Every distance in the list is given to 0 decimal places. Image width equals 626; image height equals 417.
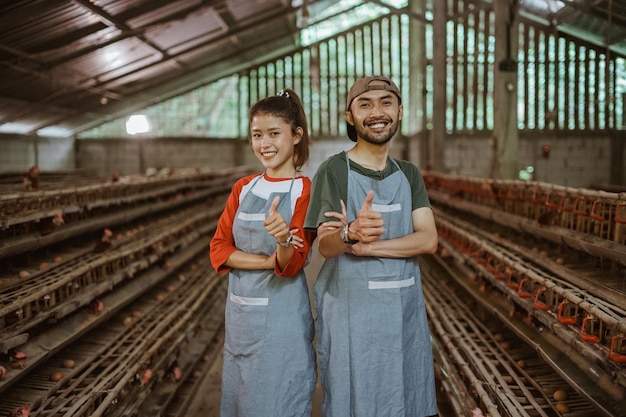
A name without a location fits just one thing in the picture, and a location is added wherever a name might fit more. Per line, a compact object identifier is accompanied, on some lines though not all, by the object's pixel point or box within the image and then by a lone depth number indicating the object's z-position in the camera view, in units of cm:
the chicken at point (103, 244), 435
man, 209
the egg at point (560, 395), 285
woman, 221
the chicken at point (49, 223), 365
